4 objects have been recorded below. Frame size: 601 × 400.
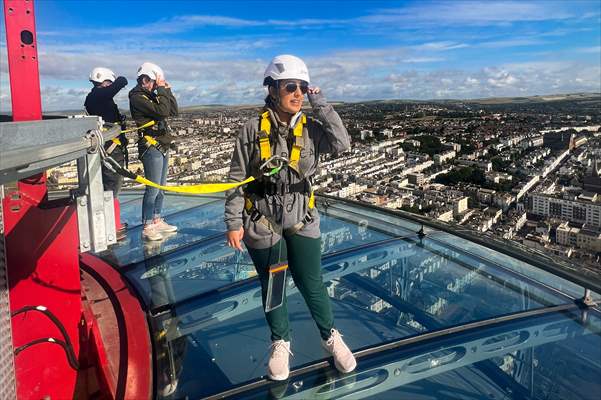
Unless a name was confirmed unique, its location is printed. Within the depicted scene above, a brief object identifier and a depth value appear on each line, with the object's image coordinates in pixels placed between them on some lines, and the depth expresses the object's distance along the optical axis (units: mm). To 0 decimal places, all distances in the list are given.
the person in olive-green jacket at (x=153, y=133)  3594
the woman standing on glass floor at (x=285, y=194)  1928
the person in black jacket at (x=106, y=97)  3711
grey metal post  1584
